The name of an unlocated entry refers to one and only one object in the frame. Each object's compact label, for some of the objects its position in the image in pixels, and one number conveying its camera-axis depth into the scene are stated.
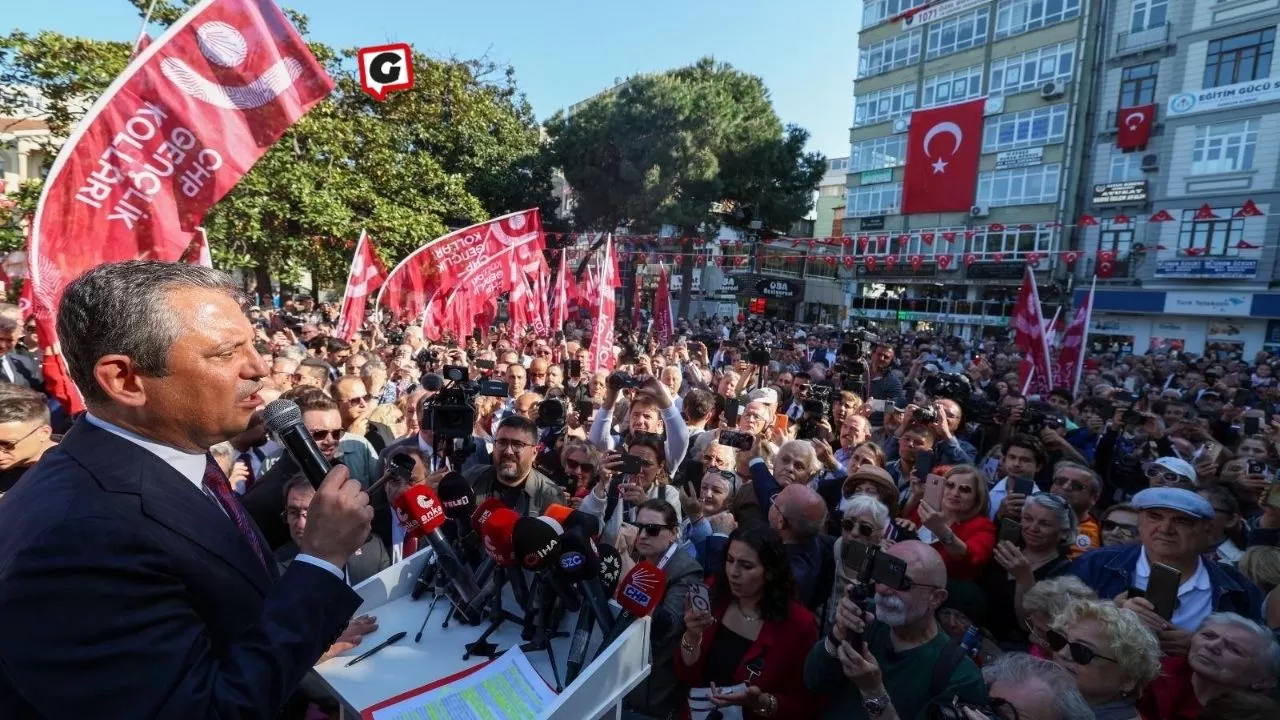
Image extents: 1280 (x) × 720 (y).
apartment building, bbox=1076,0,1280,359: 26.09
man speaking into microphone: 1.14
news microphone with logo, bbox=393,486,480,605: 2.32
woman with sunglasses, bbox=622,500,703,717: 3.05
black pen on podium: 2.21
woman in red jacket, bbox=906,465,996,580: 3.57
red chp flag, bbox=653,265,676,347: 14.14
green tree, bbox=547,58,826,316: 28.25
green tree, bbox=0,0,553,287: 11.04
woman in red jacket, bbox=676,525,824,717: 2.82
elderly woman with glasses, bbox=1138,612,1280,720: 2.53
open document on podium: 1.94
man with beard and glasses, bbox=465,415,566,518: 3.90
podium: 1.98
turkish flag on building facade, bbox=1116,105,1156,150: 28.86
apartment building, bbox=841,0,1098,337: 31.47
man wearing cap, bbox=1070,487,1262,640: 3.12
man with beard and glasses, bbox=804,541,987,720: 2.38
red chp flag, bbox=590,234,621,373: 9.22
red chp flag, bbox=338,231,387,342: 10.99
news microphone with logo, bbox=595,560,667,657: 2.23
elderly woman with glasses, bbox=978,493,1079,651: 3.48
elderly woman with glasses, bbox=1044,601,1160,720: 2.34
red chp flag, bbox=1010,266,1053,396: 9.66
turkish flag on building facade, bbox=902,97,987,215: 34.38
